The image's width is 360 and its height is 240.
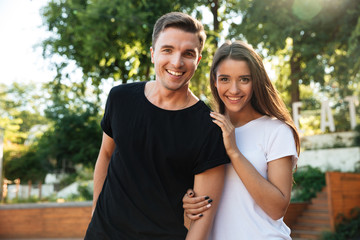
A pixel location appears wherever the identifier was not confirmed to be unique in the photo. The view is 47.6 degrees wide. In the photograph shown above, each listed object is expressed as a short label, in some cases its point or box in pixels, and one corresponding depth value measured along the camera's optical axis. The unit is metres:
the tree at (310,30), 13.50
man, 2.08
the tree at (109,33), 11.47
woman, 2.21
